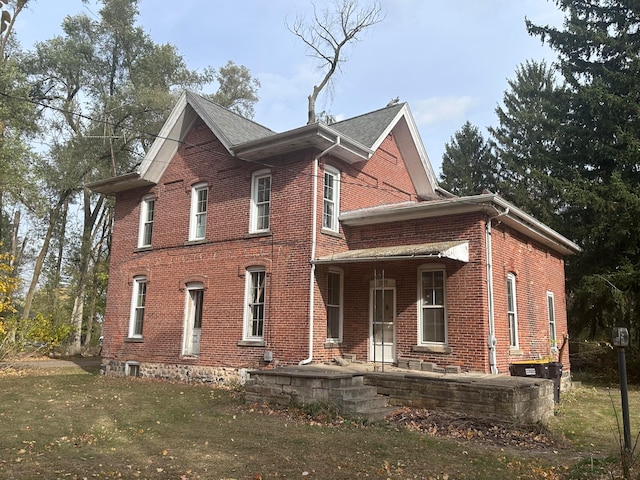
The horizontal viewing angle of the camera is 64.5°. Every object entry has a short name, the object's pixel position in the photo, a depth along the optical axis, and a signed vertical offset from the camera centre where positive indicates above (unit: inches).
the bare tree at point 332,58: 944.3 +519.5
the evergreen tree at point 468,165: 1375.5 +466.3
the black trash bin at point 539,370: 440.5 -28.5
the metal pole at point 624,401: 215.6 -27.8
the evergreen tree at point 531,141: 853.2 +415.3
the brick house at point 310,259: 470.9 +77.4
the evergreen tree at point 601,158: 697.6 +271.8
